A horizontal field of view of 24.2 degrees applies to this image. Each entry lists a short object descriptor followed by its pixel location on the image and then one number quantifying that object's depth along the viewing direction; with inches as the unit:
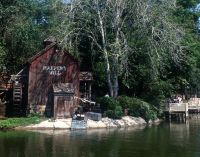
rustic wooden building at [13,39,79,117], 1728.6
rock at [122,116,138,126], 1690.5
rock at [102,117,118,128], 1621.9
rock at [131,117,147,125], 1729.7
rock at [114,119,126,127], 1651.1
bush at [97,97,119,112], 1722.4
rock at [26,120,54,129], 1508.4
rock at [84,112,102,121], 1631.4
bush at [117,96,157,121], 1752.0
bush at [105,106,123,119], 1672.0
